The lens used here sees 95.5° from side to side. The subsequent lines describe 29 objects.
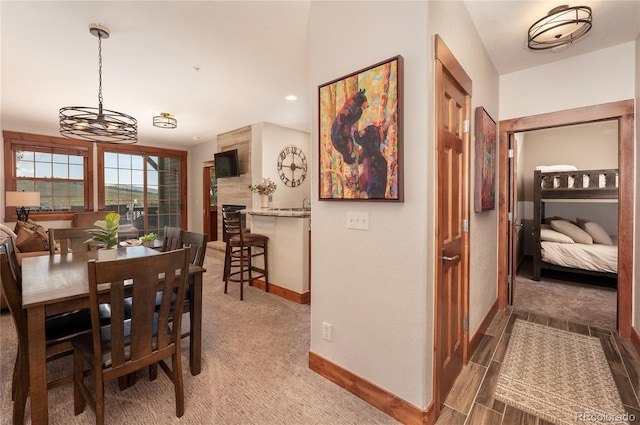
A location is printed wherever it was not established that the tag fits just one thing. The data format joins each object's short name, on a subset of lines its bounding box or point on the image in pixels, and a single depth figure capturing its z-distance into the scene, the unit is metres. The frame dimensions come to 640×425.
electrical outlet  1.99
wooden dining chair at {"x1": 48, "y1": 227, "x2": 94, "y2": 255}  2.72
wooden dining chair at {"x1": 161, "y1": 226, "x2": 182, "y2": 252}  2.63
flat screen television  5.73
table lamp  4.76
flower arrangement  5.29
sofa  3.67
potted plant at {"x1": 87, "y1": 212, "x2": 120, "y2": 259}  1.98
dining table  1.43
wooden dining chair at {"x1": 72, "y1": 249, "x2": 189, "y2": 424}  1.36
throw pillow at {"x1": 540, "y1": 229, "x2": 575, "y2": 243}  4.30
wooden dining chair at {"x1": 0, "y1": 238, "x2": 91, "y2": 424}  1.43
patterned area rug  1.70
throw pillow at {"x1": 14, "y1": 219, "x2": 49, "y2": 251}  3.92
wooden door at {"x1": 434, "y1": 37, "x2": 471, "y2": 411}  1.62
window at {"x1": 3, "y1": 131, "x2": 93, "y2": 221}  5.31
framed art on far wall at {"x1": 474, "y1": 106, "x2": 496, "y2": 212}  2.32
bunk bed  3.93
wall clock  5.80
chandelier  2.36
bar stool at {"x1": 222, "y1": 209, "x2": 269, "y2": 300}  3.60
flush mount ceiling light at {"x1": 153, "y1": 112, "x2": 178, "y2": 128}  4.53
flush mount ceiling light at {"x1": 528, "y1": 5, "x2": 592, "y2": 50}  2.04
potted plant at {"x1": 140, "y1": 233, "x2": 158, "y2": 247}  2.70
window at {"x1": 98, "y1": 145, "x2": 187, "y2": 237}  6.45
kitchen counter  3.46
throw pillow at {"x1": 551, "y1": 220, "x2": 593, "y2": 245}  4.25
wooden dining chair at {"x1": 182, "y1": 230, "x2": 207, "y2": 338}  2.17
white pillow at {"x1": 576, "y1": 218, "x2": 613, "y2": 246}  4.31
